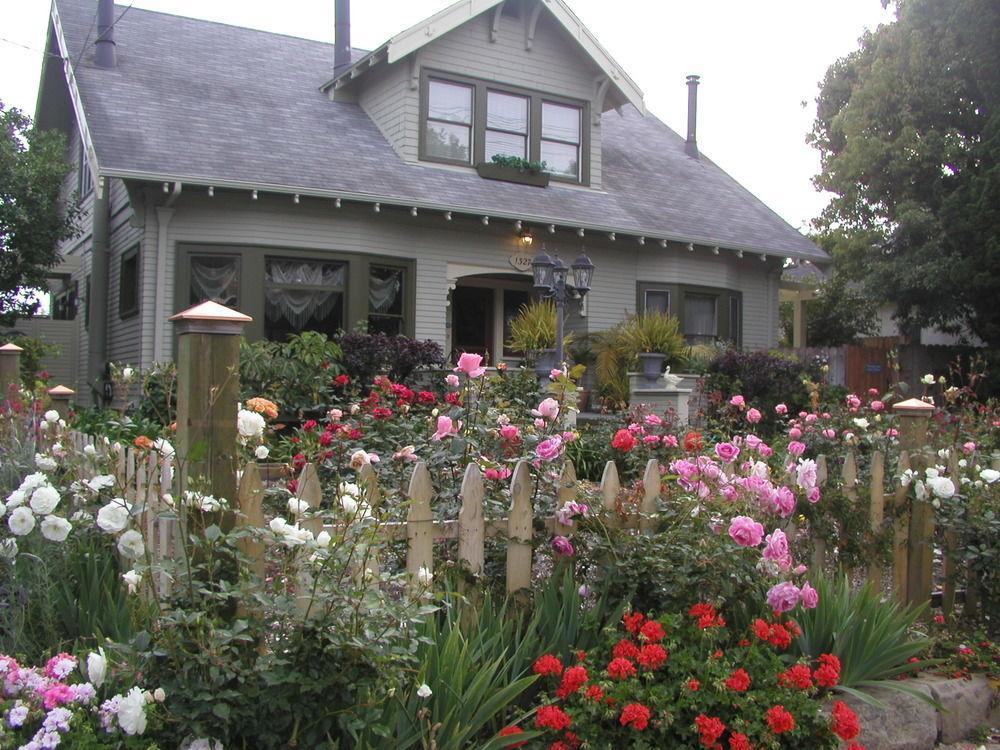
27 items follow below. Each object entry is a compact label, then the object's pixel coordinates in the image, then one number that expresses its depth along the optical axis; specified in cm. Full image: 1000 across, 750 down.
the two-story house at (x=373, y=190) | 1130
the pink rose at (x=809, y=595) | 314
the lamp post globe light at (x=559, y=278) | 1016
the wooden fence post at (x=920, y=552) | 454
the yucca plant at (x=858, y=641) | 345
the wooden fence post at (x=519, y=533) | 330
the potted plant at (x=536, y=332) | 1238
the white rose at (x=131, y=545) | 236
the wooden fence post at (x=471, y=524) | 324
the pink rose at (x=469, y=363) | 386
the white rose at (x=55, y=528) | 257
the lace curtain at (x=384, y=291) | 1233
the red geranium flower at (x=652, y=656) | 284
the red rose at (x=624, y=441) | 366
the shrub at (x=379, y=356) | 1092
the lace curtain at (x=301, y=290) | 1168
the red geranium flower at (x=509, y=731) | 267
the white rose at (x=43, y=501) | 249
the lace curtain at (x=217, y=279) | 1140
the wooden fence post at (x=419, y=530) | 308
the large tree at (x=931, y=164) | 1600
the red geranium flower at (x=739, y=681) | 283
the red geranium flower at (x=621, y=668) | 281
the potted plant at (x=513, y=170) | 1334
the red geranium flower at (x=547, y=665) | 285
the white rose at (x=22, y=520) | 257
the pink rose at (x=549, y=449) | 343
